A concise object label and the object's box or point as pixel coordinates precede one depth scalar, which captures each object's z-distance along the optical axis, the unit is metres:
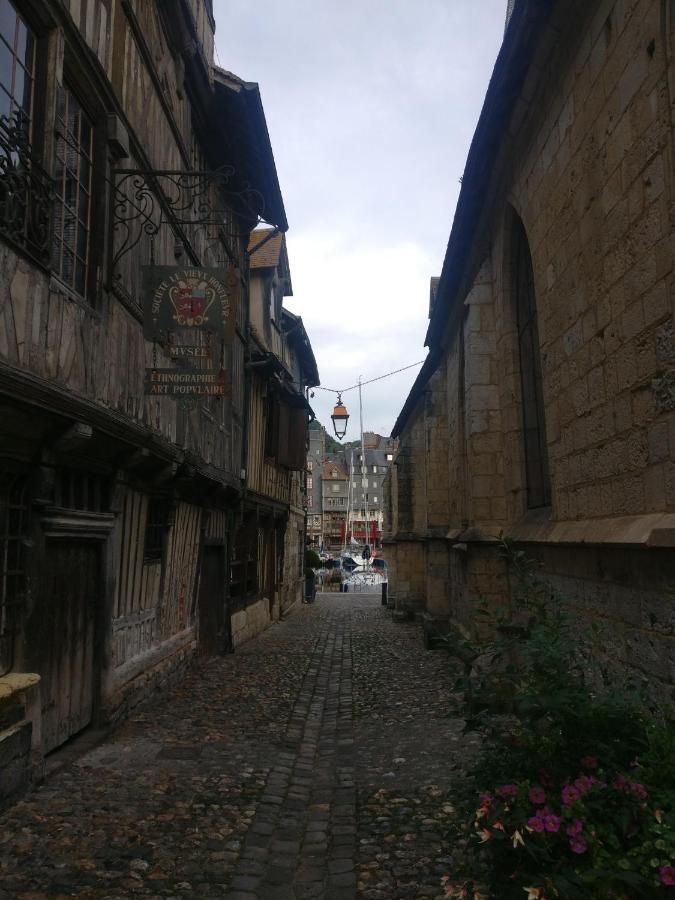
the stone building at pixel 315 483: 47.28
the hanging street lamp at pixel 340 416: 20.08
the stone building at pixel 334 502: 80.06
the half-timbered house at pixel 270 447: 13.12
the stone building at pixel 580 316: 3.82
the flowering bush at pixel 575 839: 2.00
